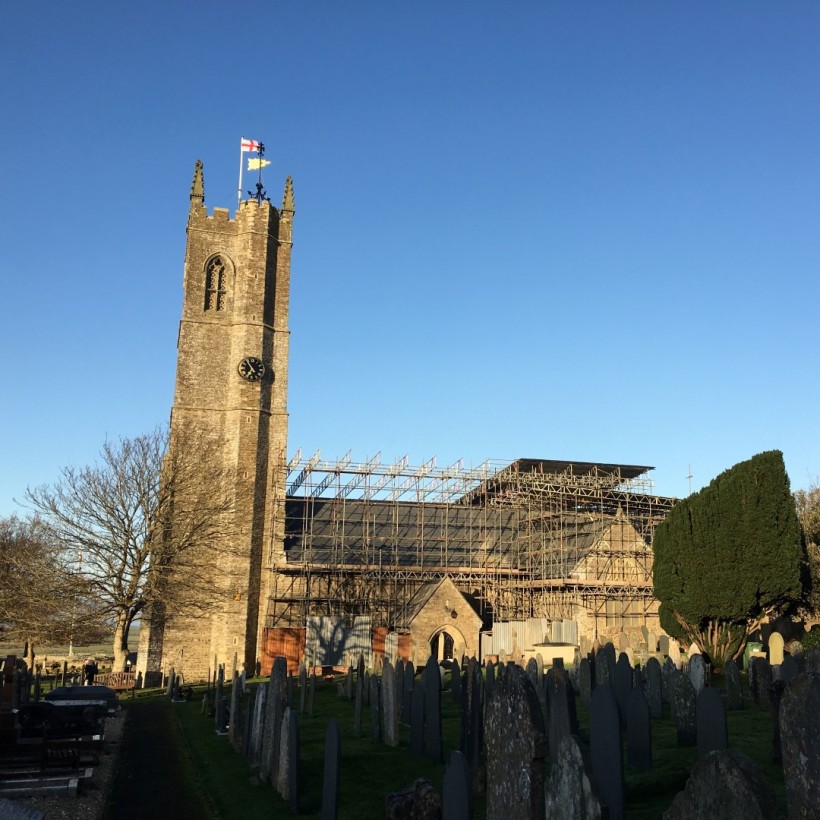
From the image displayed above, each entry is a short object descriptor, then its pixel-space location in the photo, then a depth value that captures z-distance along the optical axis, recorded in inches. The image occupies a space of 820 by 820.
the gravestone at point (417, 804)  370.9
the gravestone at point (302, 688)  838.6
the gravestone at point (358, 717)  676.7
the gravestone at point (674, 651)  892.4
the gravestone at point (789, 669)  625.8
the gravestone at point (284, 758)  462.6
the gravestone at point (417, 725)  566.3
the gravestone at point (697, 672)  676.7
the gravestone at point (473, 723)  470.3
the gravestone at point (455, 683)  831.2
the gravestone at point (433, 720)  539.5
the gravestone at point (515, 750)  268.8
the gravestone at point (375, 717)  631.2
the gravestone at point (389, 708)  605.9
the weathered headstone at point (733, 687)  713.0
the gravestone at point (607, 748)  344.2
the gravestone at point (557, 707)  443.2
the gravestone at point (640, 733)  472.4
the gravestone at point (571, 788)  255.1
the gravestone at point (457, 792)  295.6
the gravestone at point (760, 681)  698.9
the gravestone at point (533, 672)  827.5
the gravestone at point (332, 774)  400.5
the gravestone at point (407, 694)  714.2
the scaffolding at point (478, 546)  1485.0
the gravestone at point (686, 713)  532.7
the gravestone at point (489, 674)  656.9
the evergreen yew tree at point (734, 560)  1052.5
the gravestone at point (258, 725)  557.9
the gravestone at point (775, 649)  821.2
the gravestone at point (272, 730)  503.5
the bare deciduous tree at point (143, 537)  1160.2
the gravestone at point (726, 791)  211.2
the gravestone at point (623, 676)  622.5
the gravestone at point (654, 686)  700.0
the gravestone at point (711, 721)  411.8
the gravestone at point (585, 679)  783.4
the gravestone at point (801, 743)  234.7
